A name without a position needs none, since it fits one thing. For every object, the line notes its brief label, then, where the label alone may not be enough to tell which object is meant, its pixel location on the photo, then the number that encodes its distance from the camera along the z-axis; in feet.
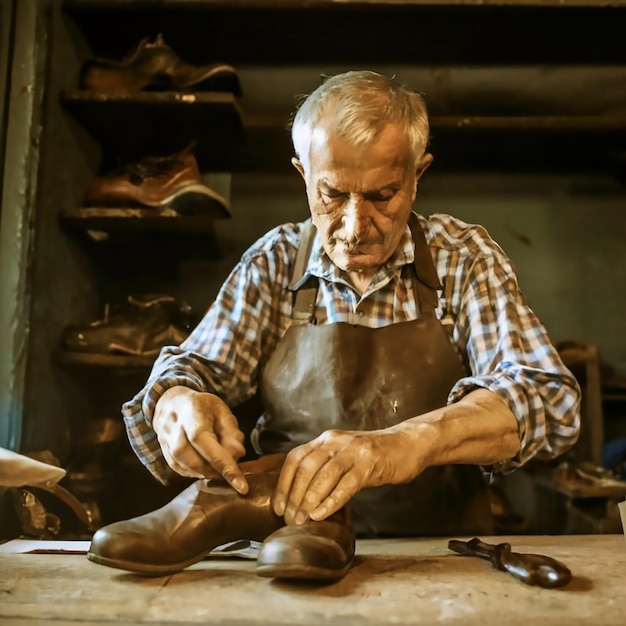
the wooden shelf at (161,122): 5.36
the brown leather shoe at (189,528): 2.64
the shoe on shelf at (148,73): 5.56
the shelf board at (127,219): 5.37
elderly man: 2.94
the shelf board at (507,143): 5.57
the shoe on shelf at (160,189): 5.44
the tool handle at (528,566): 2.60
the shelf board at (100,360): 5.32
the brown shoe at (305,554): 2.49
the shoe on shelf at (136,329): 5.39
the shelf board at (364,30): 5.45
